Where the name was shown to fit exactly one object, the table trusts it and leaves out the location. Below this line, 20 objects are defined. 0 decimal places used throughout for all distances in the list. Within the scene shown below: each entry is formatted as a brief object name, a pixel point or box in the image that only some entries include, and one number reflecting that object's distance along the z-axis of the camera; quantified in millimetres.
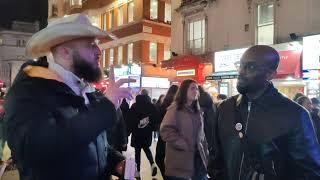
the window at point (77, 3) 22224
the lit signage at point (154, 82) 15946
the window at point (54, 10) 26310
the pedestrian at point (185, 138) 3565
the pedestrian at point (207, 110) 4495
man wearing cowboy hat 1413
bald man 1792
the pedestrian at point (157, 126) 5982
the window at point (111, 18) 19190
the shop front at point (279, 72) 8932
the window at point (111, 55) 18904
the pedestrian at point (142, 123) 5988
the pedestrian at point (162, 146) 4774
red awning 11923
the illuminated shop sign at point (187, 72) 12403
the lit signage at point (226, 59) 10533
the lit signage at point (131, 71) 16249
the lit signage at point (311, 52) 8394
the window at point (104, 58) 19779
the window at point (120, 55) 18126
